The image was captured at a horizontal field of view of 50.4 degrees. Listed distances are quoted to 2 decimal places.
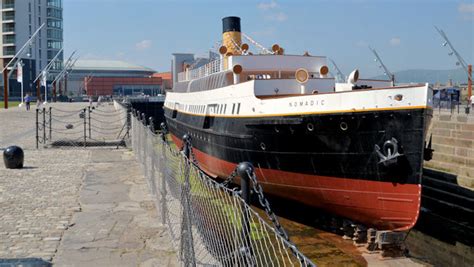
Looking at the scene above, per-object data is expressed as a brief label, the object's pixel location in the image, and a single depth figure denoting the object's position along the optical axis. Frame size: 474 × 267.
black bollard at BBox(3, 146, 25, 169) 14.82
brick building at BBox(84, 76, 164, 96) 125.84
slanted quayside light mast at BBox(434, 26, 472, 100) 44.50
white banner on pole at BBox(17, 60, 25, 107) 60.58
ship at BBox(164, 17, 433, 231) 10.74
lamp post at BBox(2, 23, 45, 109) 55.03
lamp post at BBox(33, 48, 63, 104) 73.94
